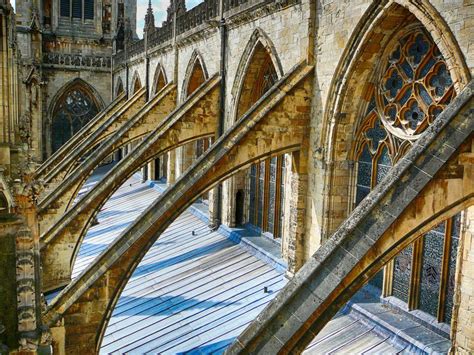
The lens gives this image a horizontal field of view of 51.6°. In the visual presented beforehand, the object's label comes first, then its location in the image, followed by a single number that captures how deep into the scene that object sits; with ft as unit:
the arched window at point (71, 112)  84.23
